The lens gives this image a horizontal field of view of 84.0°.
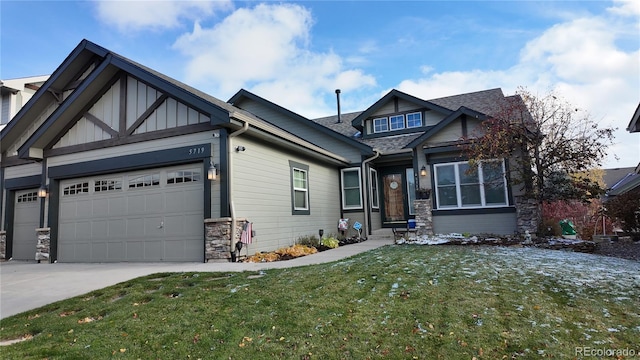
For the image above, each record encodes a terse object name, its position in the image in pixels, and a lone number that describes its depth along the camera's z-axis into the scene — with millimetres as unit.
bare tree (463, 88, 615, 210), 9586
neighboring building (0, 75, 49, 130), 14766
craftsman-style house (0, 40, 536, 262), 8180
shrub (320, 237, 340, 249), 10438
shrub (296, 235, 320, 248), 10438
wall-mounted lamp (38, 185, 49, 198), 9922
